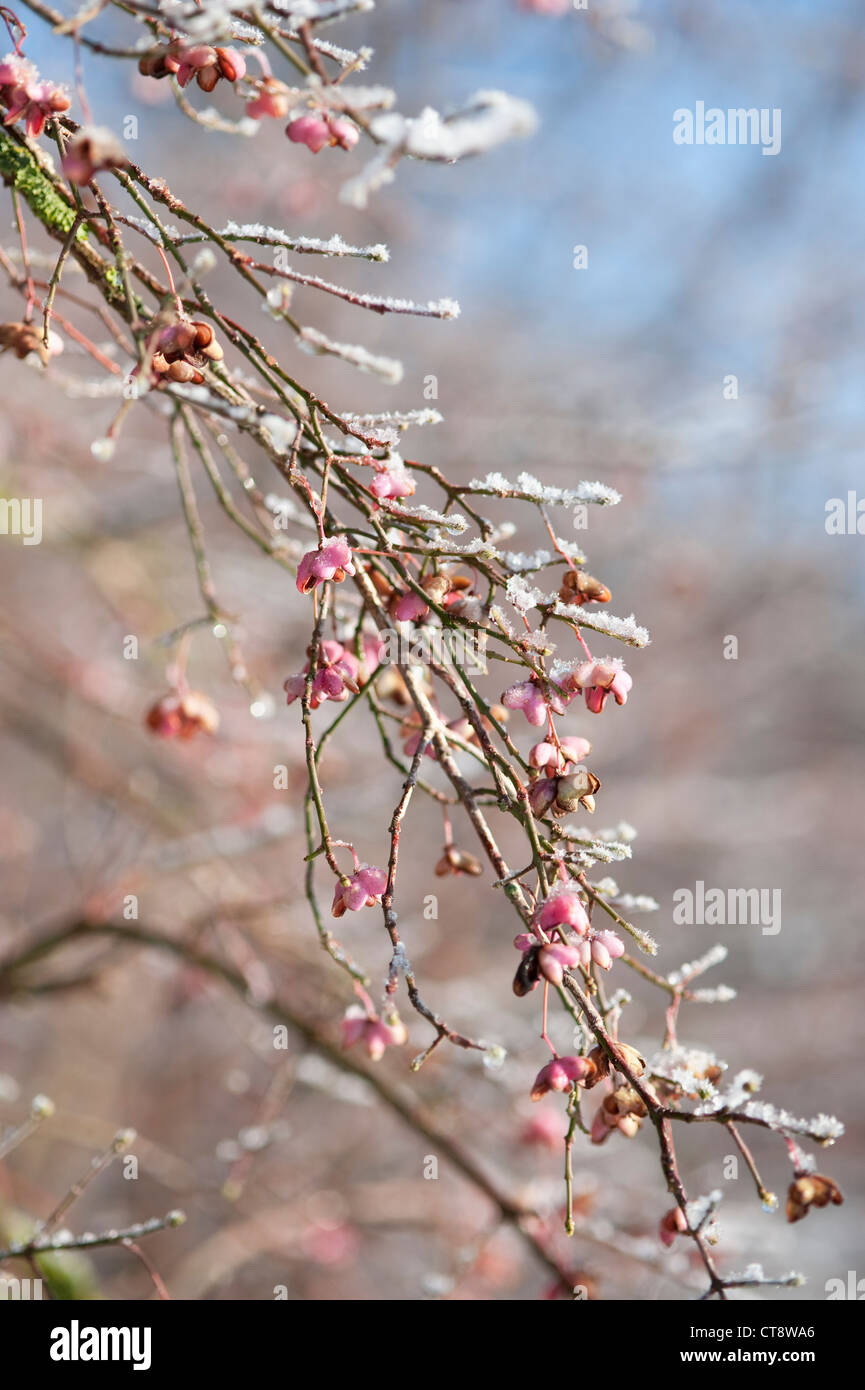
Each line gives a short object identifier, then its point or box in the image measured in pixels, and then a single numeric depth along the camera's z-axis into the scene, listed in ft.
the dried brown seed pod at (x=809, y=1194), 2.13
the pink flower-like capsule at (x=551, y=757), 2.12
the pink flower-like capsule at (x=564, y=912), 2.08
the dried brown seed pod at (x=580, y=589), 2.15
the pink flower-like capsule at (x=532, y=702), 2.13
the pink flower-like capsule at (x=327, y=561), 2.12
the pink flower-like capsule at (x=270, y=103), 2.12
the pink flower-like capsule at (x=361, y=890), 2.14
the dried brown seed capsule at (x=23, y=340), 2.19
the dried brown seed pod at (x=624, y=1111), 2.11
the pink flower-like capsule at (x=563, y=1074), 2.11
